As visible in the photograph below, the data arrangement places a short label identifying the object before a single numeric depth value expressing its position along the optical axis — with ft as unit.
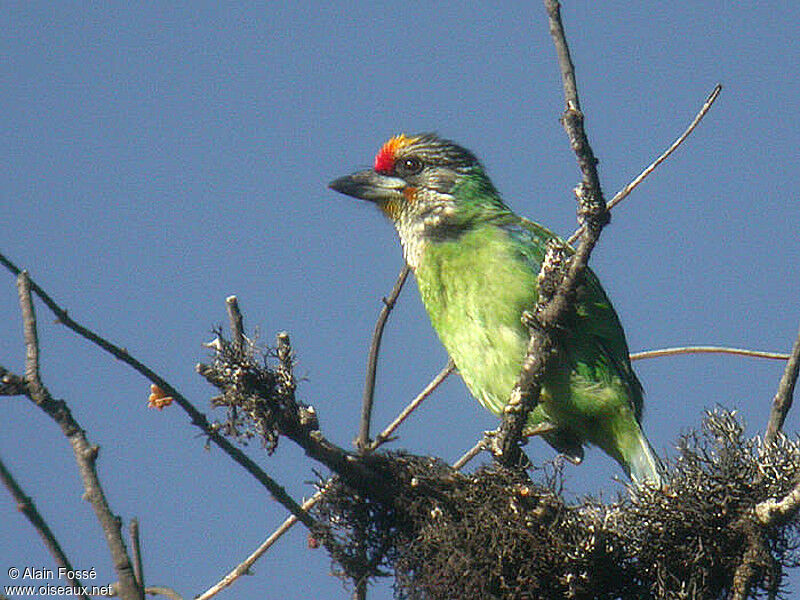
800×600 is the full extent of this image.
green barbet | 24.88
